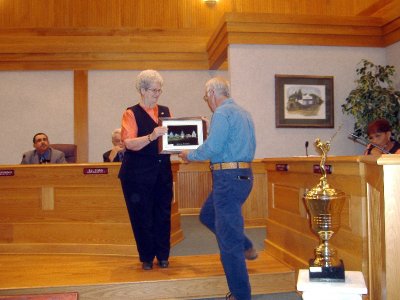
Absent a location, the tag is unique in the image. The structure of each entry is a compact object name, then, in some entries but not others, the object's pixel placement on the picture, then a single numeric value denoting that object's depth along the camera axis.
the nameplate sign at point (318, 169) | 2.98
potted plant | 5.97
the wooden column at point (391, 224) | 1.85
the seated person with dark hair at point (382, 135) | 4.39
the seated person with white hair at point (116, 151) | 5.30
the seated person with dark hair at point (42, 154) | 5.42
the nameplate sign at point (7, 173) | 4.68
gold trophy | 2.21
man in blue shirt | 2.83
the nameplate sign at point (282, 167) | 3.84
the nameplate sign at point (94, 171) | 4.54
